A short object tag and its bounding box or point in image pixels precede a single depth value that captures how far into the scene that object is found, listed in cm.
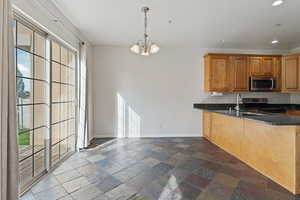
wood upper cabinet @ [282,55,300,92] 438
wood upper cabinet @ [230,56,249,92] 470
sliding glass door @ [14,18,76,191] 224
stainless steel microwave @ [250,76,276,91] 464
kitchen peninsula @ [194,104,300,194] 218
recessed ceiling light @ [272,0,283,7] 245
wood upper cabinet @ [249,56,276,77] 471
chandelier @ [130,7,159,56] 258
